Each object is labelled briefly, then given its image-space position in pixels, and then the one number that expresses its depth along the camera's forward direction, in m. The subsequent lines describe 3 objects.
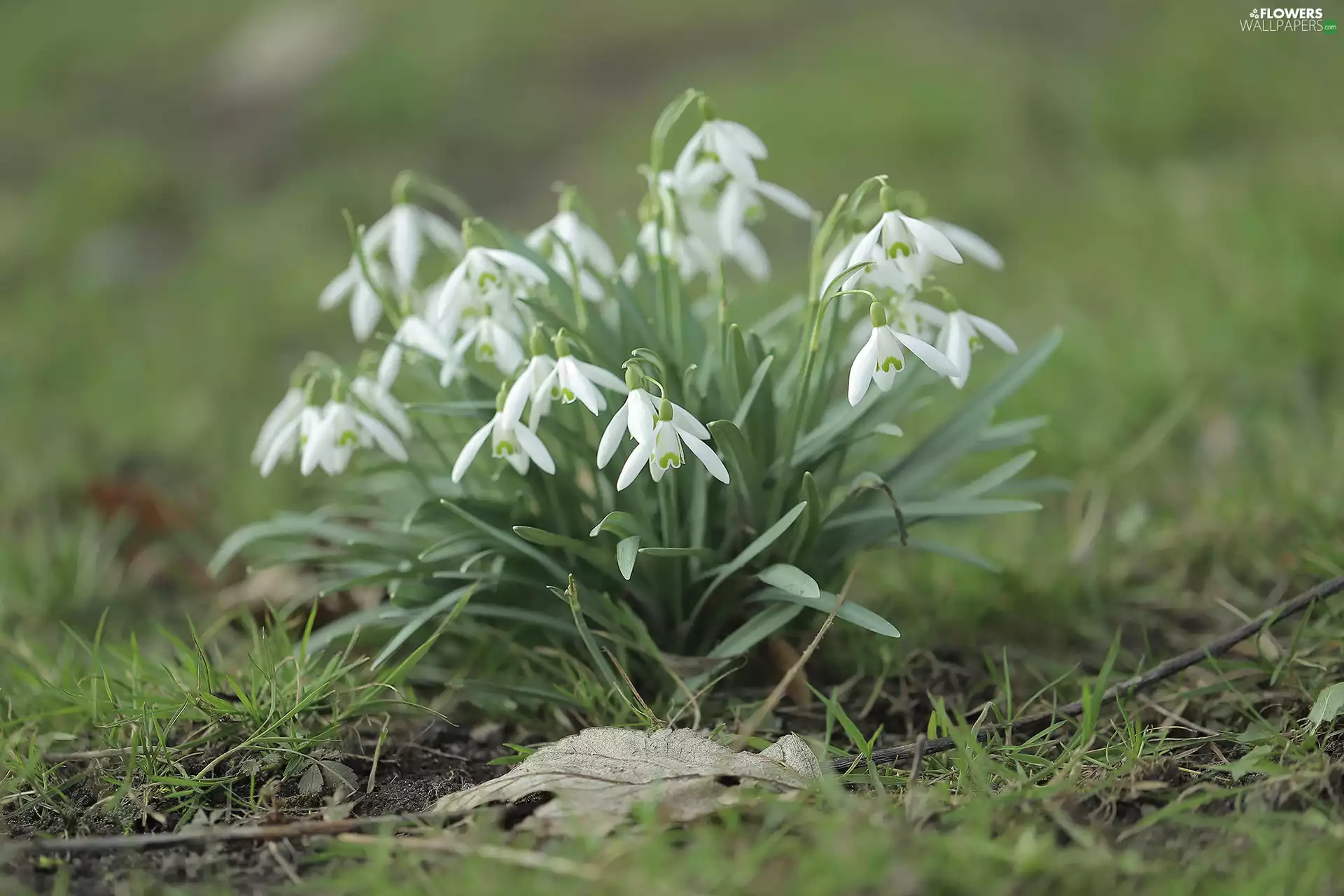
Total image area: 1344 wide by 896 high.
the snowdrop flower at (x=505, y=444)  2.09
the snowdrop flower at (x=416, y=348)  2.14
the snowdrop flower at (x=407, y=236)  2.16
